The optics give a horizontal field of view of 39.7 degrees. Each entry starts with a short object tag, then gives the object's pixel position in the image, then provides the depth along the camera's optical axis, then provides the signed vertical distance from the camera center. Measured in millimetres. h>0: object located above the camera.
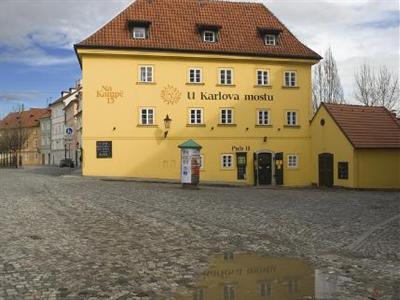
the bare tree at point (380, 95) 54812 +6545
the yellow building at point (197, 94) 36625 +4648
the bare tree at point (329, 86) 58000 +7794
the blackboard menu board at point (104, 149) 36375 +824
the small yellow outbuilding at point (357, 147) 34438 +856
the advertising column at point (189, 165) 27281 -195
